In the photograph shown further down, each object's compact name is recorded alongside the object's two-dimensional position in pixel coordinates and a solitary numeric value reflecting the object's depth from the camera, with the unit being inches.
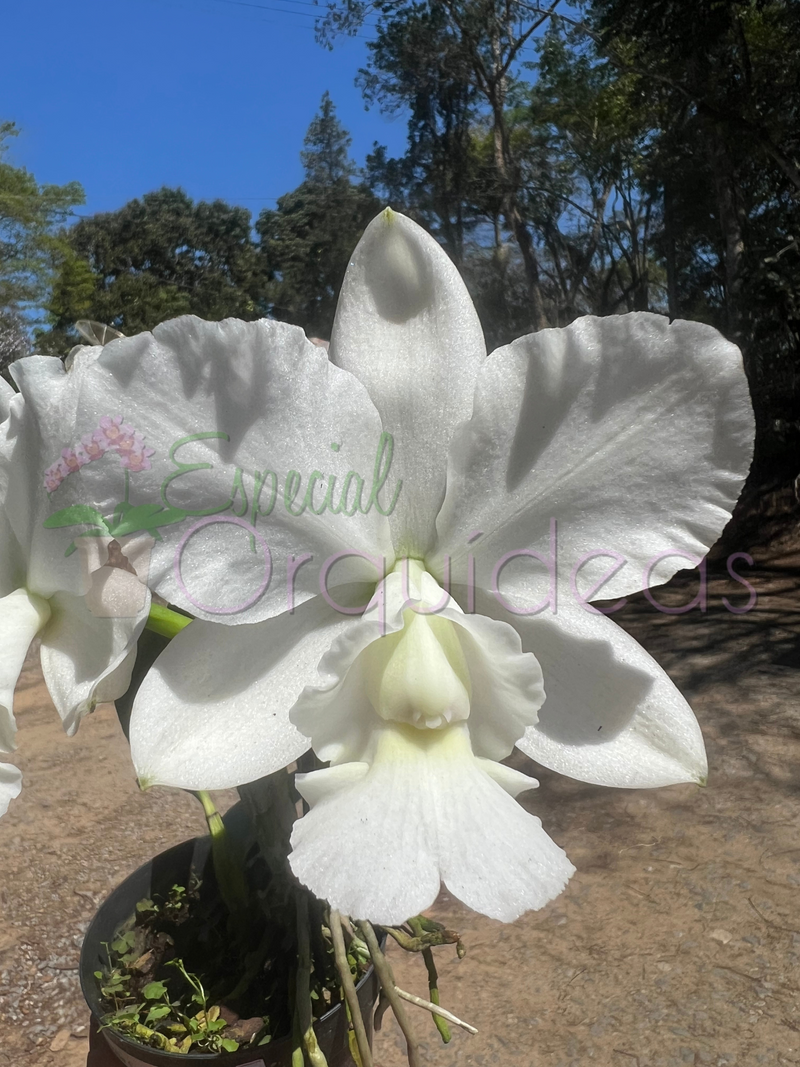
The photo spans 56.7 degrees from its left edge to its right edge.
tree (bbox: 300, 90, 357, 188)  786.2
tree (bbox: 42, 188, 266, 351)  820.6
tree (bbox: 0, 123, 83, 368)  708.7
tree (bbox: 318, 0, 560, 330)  461.1
